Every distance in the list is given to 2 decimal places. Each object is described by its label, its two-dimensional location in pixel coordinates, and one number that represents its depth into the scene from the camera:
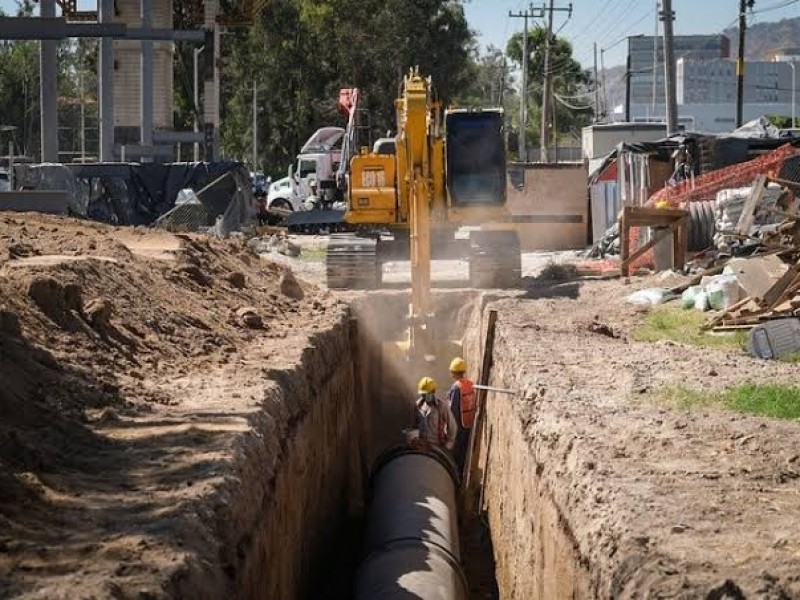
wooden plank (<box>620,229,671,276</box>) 22.40
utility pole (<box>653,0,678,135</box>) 31.50
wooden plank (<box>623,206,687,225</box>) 21.92
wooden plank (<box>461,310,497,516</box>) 16.33
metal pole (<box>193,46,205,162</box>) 41.62
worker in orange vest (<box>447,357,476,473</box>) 17.14
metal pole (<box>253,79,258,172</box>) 59.66
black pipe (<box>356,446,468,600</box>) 10.42
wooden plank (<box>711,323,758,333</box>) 16.05
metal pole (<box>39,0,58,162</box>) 25.92
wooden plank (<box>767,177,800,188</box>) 17.23
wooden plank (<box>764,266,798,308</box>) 15.52
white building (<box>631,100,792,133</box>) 115.38
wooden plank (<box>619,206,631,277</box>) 21.74
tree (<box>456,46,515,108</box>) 94.59
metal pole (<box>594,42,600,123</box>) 85.04
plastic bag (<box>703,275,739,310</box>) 17.52
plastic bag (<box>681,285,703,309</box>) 18.36
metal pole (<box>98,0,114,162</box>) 30.66
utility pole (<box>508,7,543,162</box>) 59.75
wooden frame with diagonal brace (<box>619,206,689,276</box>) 21.91
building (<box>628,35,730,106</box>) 158.12
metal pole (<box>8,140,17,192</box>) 24.90
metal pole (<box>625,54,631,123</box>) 70.19
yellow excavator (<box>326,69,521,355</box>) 19.06
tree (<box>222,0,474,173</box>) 60.22
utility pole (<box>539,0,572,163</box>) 59.00
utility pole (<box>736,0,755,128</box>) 49.67
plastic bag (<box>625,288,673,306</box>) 19.47
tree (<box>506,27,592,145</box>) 80.25
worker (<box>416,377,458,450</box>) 16.50
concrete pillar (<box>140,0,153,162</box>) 33.91
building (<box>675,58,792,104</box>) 166.88
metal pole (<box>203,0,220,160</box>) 35.75
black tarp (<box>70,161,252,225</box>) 27.72
